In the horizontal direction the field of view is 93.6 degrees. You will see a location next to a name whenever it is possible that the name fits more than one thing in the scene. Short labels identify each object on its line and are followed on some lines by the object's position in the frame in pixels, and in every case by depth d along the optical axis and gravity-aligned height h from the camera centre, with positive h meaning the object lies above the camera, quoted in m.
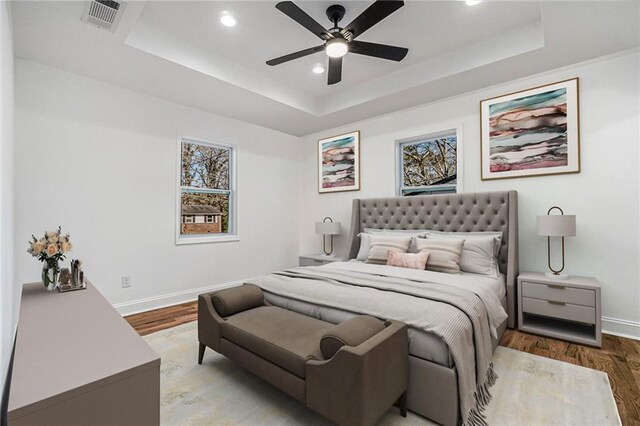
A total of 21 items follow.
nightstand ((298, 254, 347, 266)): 4.70 -0.74
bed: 1.68 -0.63
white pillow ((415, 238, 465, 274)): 3.12 -0.44
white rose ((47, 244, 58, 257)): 1.99 -0.24
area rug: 1.75 -1.20
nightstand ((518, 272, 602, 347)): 2.68 -0.88
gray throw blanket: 1.70 -0.64
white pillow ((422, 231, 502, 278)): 3.10 -0.44
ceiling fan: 2.15 +1.47
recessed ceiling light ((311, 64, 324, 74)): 3.64 +1.77
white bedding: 2.33 -0.61
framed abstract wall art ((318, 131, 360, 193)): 4.93 +0.86
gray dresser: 0.85 -0.51
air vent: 2.26 +1.56
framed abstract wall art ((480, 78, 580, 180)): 3.14 +0.89
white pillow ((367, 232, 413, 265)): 3.56 -0.40
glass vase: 2.01 -0.42
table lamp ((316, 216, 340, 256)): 4.85 -0.25
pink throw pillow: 3.22 -0.52
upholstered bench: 1.43 -0.80
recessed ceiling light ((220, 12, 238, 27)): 2.71 +1.79
